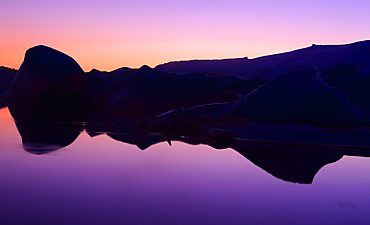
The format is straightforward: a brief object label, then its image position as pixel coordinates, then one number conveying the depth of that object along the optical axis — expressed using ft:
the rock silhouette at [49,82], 39.11
